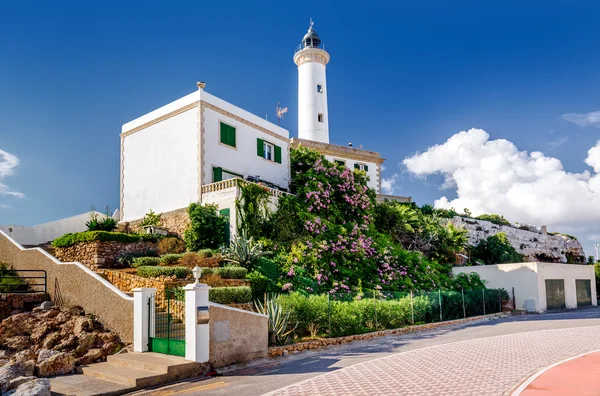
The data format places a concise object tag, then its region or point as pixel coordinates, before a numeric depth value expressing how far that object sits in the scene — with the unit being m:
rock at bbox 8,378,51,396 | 8.70
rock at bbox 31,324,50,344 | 13.91
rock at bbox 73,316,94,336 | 13.73
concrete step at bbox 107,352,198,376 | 10.84
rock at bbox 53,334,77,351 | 13.08
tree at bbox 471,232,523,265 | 39.50
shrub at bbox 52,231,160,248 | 20.19
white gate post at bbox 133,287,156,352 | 12.55
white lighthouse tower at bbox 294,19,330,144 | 47.00
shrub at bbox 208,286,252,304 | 14.90
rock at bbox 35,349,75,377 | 11.07
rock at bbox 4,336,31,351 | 13.59
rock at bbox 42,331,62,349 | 13.29
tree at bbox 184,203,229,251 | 22.64
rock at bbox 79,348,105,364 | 12.16
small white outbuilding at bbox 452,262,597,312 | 29.48
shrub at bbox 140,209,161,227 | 25.37
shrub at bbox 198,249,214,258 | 20.31
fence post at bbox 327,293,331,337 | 16.50
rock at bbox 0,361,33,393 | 9.31
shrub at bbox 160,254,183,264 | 19.95
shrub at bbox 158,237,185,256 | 22.39
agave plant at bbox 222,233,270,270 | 19.92
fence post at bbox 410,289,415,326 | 20.78
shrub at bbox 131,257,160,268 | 19.56
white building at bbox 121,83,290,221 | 24.80
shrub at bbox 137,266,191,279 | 17.11
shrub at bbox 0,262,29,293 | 17.19
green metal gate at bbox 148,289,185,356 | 12.07
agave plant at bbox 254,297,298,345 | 14.38
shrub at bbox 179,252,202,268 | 19.34
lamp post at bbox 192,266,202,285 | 11.76
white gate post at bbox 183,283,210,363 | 11.28
